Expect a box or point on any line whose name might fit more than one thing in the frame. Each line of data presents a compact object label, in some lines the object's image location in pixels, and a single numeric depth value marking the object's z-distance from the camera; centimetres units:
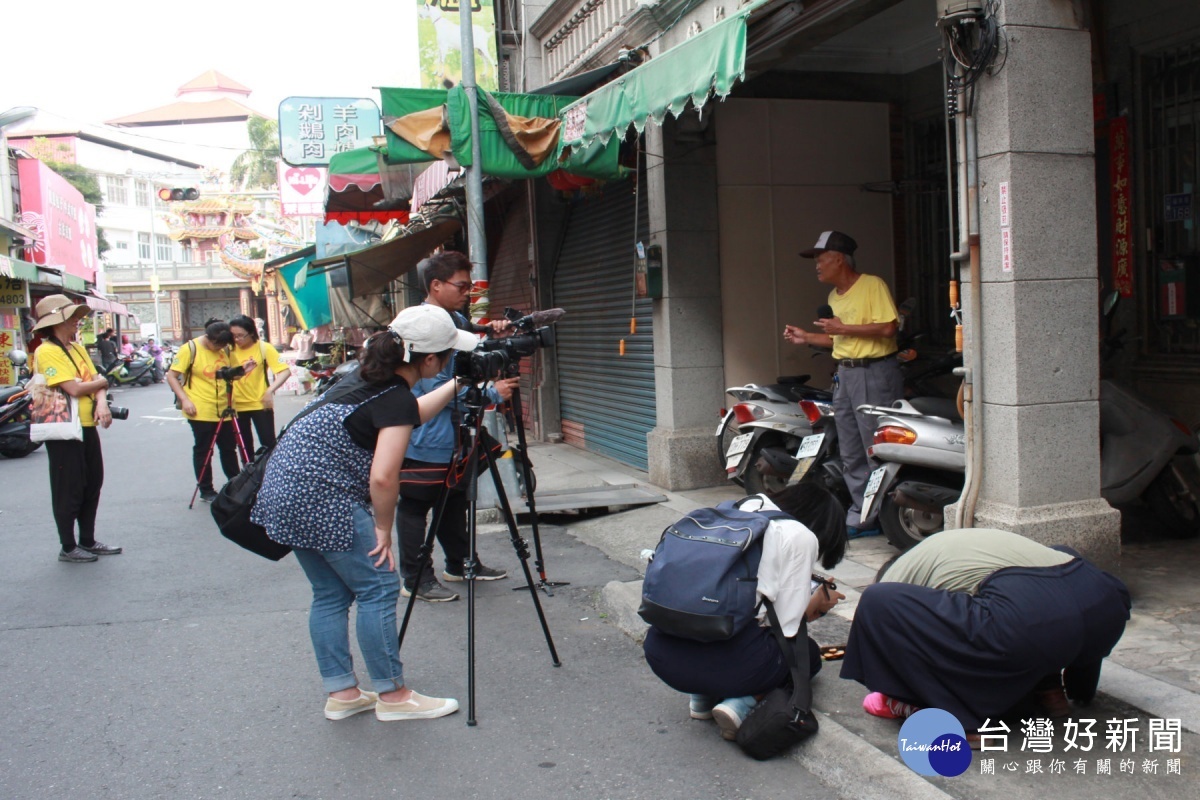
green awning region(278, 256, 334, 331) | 1758
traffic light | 6147
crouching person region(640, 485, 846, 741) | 339
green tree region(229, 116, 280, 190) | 6147
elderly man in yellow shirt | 646
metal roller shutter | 965
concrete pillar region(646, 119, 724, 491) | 825
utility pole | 776
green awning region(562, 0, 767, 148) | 544
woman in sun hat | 691
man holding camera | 550
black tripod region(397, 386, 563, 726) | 401
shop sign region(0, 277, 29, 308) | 2444
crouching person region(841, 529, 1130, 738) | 319
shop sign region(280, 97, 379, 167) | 1267
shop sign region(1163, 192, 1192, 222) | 687
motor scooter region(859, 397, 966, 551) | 561
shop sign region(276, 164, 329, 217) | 2155
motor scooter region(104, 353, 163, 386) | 3119
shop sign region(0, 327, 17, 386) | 2081
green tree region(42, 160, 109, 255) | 5906
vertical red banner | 712
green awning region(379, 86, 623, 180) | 775
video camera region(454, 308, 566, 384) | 429
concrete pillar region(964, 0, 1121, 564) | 486
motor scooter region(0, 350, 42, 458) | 1398
